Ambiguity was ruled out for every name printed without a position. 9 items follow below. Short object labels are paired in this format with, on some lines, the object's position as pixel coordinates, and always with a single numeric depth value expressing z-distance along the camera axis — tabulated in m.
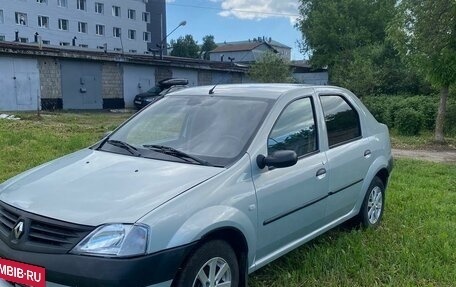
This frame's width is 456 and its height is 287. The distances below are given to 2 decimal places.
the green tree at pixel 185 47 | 76.38
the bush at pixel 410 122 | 16.24
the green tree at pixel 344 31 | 32.58
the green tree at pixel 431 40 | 12.45
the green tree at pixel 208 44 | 88.60
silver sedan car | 2.41
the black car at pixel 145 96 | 26.67
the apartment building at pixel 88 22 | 44.70
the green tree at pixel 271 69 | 27.42
